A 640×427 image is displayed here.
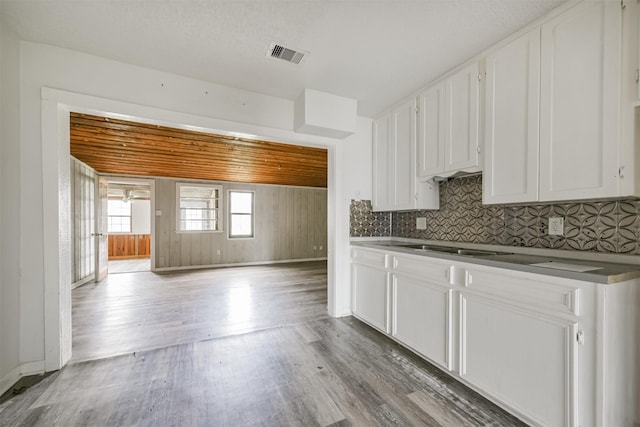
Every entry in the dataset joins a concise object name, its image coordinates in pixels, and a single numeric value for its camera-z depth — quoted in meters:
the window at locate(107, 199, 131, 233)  9.43
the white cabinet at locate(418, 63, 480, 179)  2.20
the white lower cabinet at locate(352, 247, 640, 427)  1.28
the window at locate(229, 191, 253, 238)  7.45
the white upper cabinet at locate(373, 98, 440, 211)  2.83
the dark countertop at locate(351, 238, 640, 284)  1.30
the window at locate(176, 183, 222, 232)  6.89
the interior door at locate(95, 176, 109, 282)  5.46
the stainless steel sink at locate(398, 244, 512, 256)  2.24
